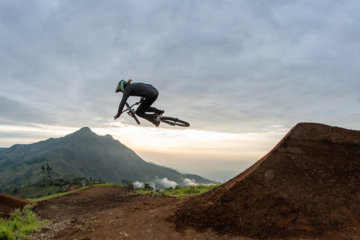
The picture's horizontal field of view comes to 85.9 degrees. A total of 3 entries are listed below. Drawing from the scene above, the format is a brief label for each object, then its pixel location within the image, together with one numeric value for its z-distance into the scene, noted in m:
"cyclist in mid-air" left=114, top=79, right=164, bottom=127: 8.14
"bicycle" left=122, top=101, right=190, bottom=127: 9.00
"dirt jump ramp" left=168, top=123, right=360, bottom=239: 6.48
